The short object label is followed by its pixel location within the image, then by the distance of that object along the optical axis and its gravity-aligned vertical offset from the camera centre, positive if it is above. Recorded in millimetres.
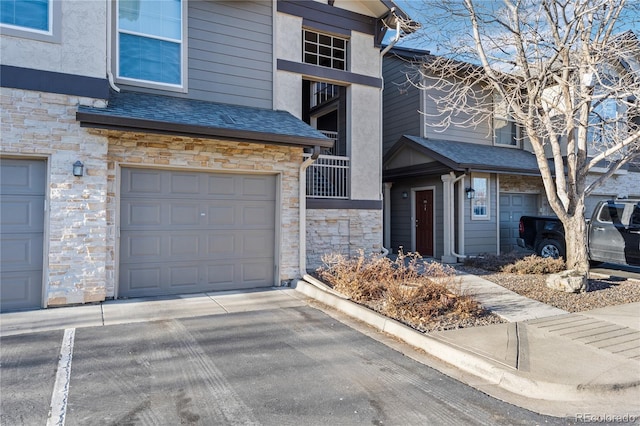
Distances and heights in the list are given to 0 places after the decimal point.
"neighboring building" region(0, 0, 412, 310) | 6363 +1347
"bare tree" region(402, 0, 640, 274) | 7531 +3026
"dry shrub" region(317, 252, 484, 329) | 5910 -1117
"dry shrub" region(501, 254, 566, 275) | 9125 -1053
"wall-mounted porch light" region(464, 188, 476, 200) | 12180 +798
